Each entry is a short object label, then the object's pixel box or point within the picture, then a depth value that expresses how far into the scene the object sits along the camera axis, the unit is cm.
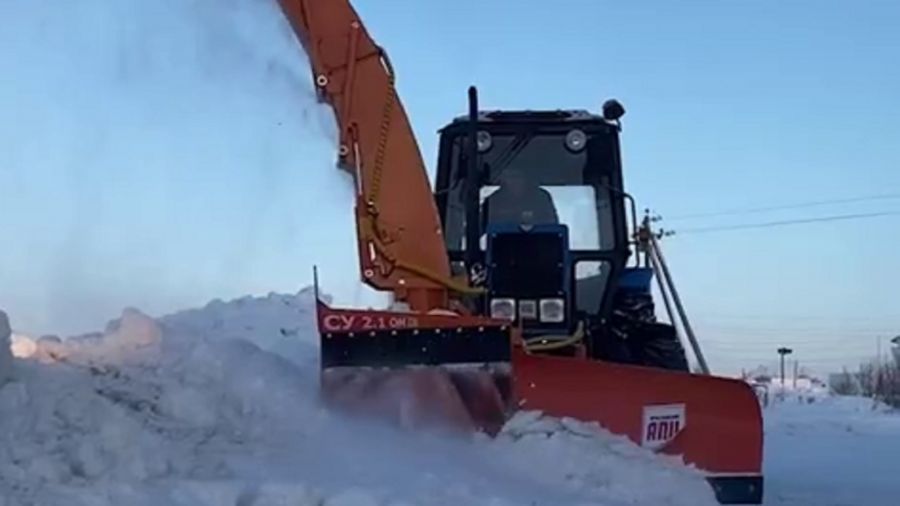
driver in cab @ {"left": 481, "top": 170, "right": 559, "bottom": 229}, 822
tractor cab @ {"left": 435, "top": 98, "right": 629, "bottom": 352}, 808
